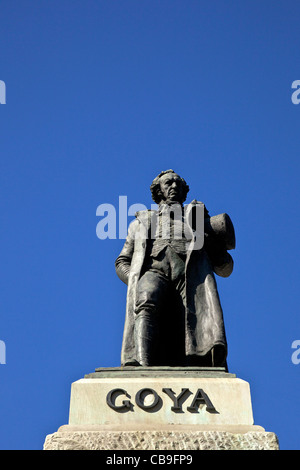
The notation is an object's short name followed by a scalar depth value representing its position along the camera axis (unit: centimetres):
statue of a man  1516
